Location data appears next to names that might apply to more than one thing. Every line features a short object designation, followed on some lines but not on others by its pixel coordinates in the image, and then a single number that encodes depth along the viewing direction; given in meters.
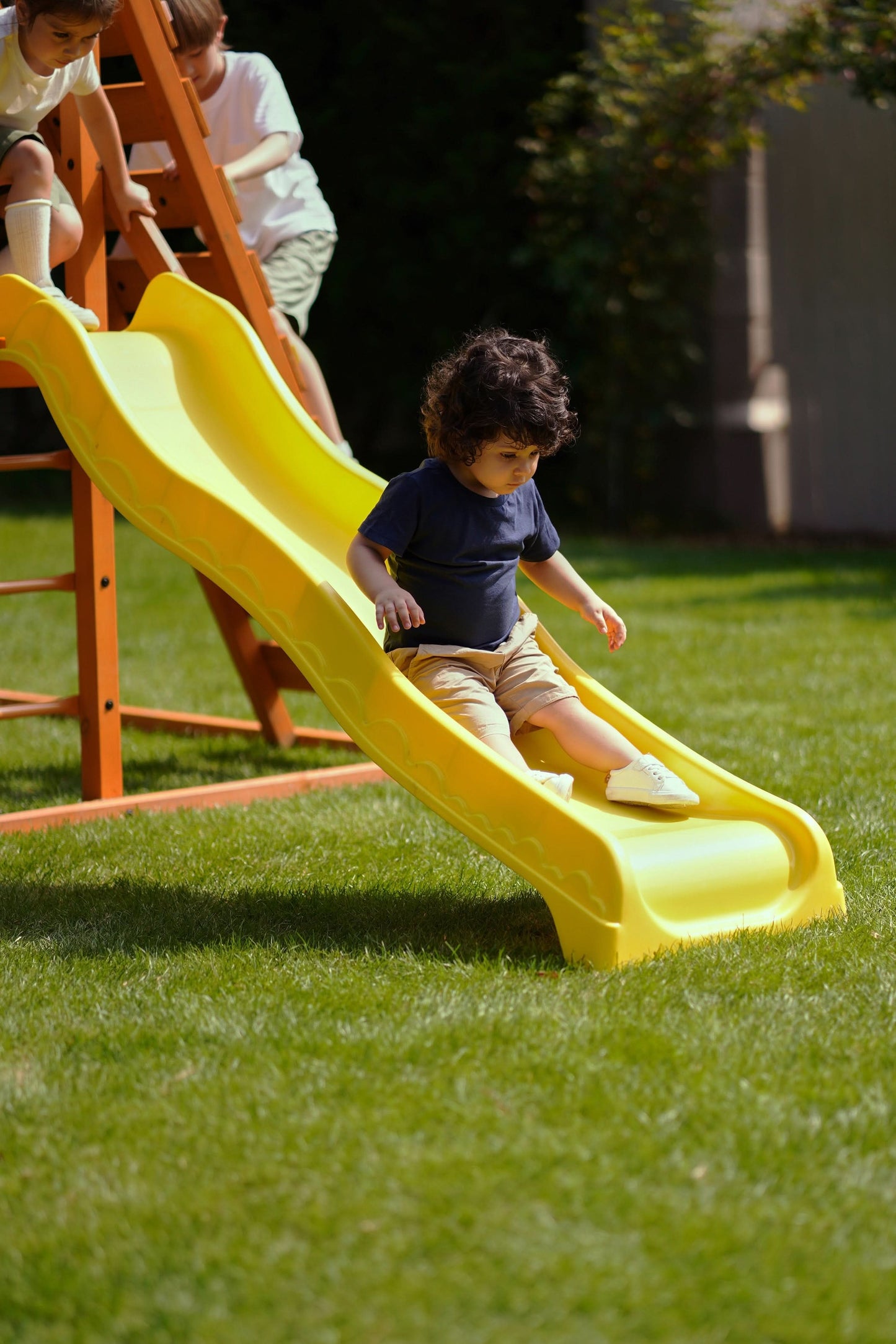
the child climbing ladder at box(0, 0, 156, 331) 8.34
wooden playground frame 9.59
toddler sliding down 7.21
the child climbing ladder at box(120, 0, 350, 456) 11.00
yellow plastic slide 6.47
